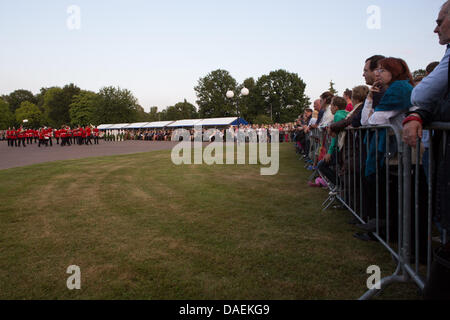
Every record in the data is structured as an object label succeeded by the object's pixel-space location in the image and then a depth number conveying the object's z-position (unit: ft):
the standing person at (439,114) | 6.72
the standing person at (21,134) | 118.42
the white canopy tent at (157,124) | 189.88
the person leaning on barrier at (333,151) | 17.80
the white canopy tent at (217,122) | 162.96
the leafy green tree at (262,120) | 205.16
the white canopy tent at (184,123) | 172.82
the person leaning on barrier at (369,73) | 14.11
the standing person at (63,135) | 112.88
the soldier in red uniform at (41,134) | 107.88
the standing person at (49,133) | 110.73
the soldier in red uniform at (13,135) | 118.11
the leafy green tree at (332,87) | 176.59
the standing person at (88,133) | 124.87
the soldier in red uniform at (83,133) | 122.29
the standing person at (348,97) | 23.39
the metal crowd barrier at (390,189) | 8.44
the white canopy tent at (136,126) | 208.33
